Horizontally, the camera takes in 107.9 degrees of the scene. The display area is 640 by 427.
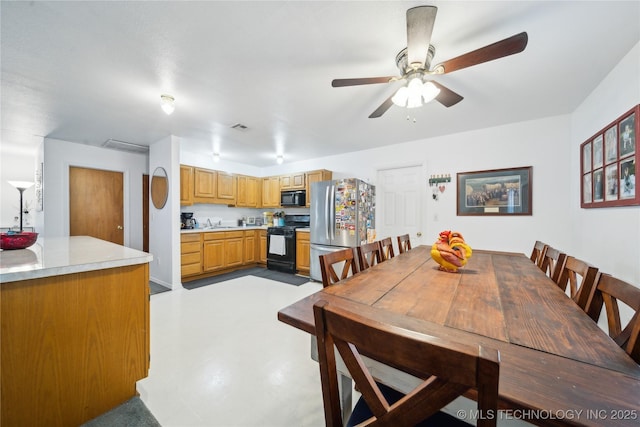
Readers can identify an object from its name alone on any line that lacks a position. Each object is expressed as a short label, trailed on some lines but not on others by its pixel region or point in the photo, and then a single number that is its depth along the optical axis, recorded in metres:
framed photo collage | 1.64
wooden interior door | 3.79
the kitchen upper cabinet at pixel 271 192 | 5.20
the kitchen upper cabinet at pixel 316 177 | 4.49
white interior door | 3.67
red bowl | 1.56
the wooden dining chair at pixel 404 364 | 0.38
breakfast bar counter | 1.10
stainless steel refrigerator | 3.71
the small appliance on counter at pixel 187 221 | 4.30
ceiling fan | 1.17
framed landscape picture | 2.95
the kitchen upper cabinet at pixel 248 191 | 5.06
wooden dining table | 0.50
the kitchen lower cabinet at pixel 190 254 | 3.83
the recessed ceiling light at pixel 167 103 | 2.25
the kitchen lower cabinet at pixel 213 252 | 4.15
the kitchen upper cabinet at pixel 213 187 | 4.29
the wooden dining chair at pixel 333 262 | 1.44
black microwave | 4.72
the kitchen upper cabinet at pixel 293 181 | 4.75
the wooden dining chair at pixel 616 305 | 0.71
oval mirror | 3.58
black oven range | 4.52
